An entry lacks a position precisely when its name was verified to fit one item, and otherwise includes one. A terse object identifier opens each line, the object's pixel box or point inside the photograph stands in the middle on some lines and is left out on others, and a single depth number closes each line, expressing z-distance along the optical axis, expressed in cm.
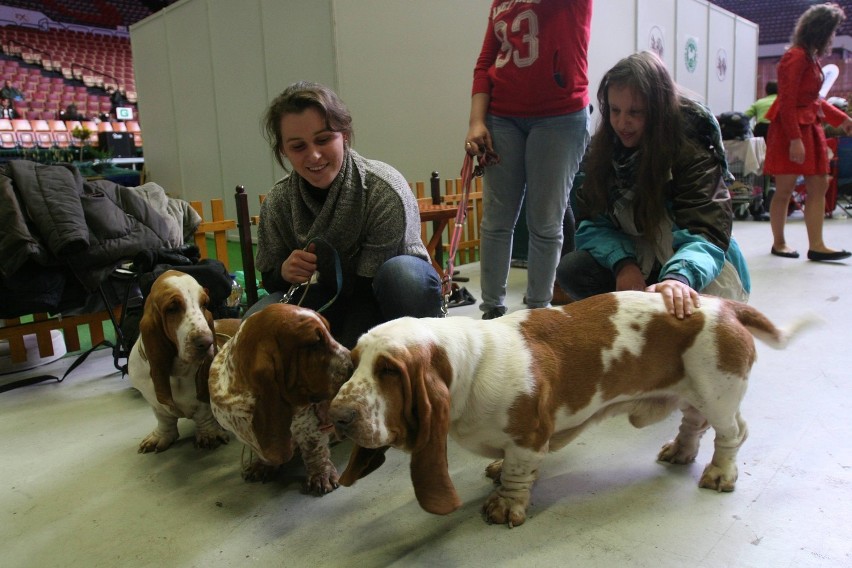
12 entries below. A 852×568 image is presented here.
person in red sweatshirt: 247
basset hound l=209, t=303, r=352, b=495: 144
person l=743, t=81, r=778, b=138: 801
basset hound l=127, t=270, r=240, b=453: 178
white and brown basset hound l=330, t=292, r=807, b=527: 125
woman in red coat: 424
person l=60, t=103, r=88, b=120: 1480
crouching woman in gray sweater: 194
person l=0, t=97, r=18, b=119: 1360
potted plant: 1131
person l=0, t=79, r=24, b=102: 1398
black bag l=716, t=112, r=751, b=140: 728
